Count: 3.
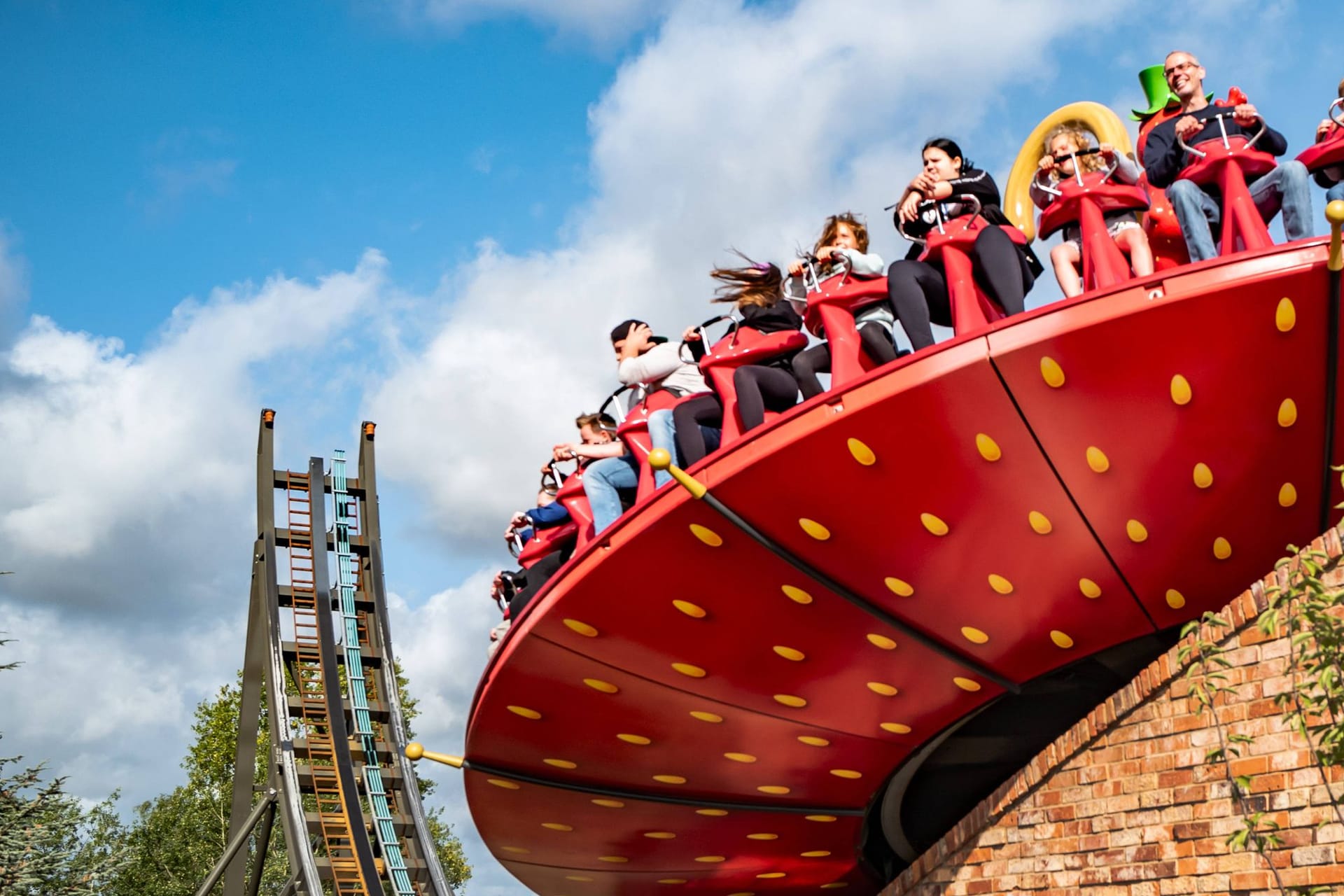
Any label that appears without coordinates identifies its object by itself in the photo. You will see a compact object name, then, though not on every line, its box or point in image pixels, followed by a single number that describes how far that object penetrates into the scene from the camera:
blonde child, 4.78
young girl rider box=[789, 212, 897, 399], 5.11
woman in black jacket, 4.79
